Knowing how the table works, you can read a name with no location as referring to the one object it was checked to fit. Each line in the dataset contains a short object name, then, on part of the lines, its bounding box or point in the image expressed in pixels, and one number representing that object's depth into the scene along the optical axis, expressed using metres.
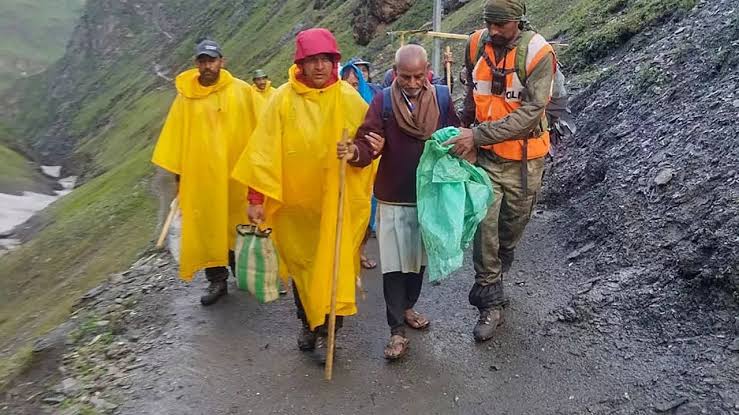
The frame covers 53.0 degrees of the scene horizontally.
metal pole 11.18
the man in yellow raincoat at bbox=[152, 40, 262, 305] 6.67
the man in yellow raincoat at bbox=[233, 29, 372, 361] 5.24
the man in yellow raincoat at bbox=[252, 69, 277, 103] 8.21
